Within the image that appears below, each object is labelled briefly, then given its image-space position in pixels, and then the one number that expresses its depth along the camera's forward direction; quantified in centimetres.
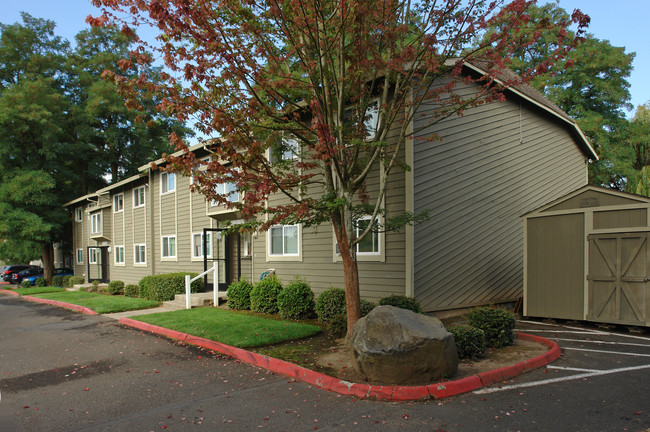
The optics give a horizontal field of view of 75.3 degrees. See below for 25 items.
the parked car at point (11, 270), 3516
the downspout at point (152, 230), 2222
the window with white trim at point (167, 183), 2076
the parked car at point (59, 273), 3359
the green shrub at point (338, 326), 918
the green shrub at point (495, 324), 755
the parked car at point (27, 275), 3441
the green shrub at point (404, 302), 912
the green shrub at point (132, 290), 2061
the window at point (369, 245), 1093
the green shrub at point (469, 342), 679
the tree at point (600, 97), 2227
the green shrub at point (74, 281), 2822
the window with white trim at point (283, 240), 1350
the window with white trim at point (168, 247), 2073
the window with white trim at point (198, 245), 1825
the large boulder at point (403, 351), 566
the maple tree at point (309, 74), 711
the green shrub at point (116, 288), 2230
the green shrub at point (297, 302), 1169
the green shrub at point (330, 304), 1049
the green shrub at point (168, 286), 1669
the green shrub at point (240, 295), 1365
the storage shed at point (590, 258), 935
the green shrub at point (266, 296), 1261
